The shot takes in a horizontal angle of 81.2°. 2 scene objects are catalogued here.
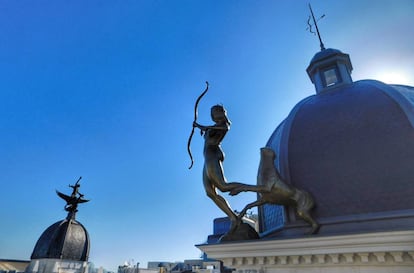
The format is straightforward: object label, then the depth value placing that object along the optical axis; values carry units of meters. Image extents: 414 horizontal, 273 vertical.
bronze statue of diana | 7.52
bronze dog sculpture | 7.17
